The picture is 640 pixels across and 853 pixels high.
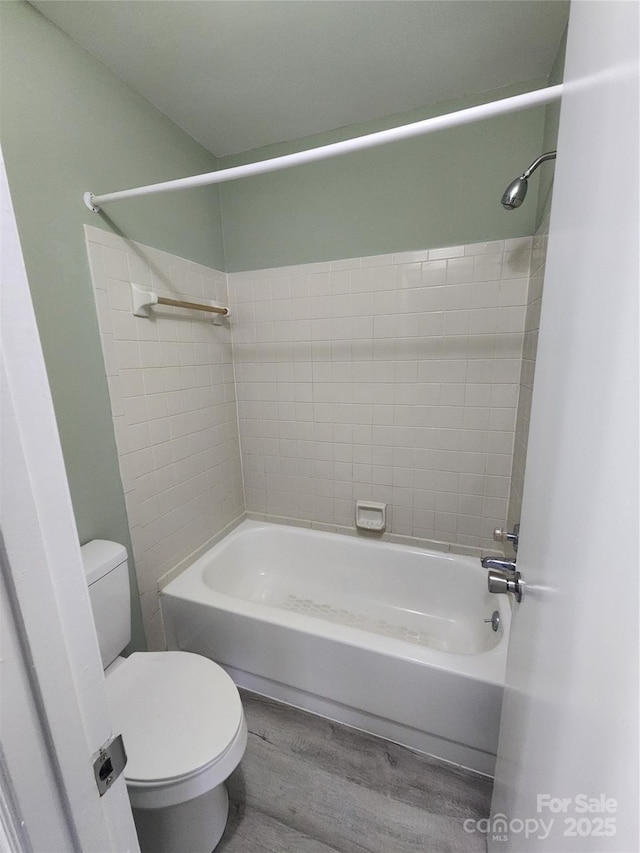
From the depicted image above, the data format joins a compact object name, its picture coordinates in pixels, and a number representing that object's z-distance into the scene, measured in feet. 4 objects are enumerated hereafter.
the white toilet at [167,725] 2.81
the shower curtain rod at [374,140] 2.45
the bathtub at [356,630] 3.76
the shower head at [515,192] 3.47
